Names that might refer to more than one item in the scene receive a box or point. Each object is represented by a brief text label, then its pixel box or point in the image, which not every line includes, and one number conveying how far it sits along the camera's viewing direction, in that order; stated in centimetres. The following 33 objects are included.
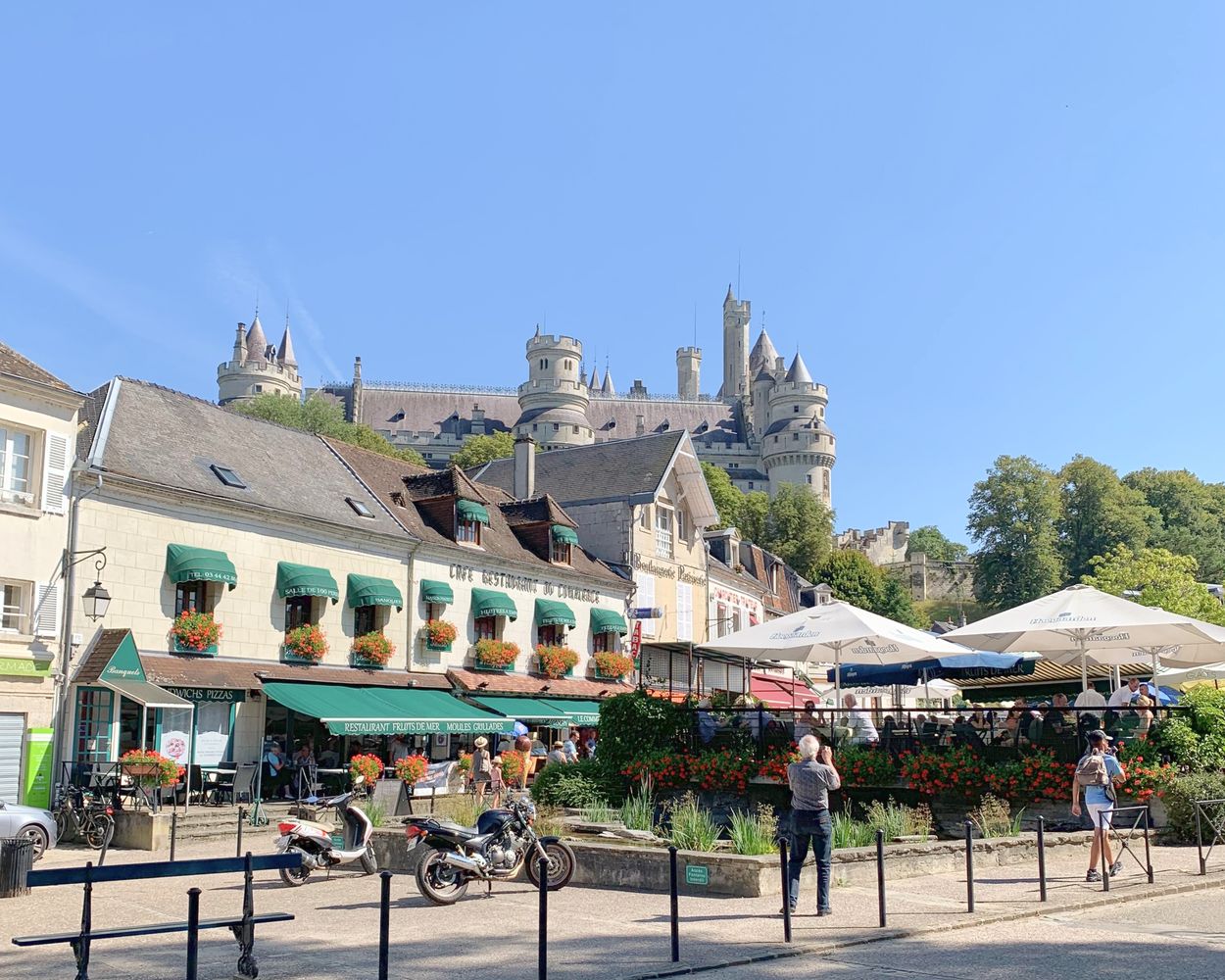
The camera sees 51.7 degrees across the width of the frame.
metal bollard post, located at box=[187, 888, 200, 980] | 699
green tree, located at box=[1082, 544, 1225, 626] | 4553
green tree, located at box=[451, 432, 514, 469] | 8712
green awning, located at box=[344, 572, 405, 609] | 2705
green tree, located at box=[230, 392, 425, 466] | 9119
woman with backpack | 1242
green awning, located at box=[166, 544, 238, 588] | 2314
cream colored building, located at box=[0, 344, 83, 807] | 2042
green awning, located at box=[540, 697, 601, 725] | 3088
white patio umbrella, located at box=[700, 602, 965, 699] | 1753
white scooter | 1362
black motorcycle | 1176
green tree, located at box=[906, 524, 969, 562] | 12804
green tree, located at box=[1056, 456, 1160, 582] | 8838
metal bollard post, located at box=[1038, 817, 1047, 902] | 1129
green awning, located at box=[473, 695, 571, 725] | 2909
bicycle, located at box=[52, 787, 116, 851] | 1853
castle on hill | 12950
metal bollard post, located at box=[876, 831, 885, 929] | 1022
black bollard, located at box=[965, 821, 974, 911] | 1055
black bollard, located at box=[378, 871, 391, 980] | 748
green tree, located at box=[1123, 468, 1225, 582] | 8938
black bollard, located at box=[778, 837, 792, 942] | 965
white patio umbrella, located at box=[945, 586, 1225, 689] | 1720
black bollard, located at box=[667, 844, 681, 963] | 885
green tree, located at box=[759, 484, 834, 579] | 8456
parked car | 1633
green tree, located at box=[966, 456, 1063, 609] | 8650
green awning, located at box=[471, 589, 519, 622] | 3045
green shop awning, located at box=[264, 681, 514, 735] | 2373
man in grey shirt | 1098
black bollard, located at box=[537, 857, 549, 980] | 797
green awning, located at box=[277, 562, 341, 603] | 2545
